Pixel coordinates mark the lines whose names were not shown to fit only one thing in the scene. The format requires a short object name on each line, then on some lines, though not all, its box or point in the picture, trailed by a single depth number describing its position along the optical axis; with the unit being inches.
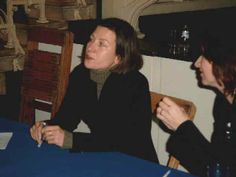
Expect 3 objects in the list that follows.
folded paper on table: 66.8
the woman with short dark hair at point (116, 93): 77.1
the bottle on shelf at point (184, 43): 106.1
